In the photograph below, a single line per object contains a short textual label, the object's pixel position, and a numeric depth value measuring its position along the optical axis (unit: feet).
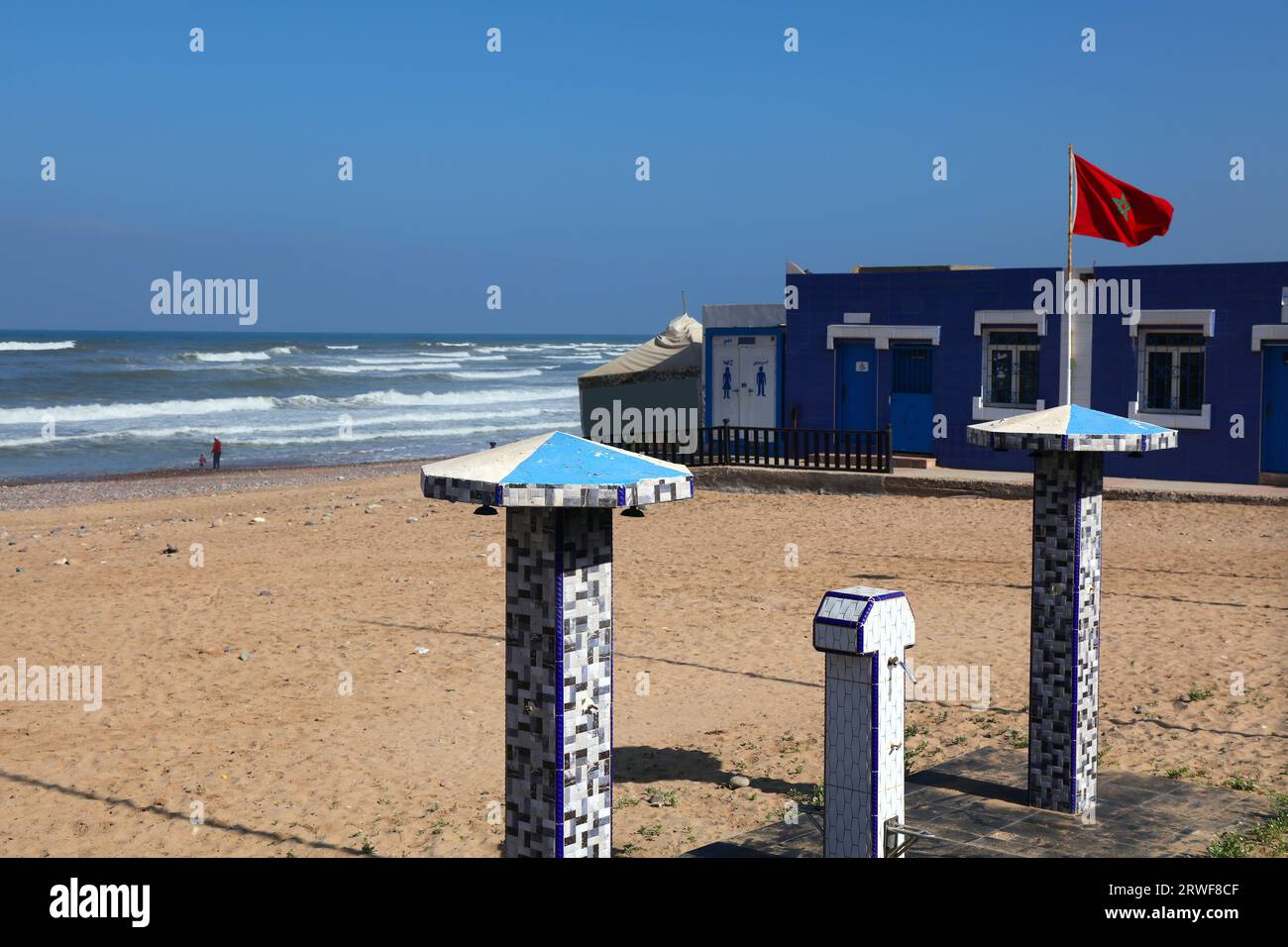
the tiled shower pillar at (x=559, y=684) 16.66
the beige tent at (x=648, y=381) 85.25
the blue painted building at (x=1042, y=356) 65.57
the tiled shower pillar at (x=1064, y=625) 24.45
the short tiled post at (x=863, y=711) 18.58
